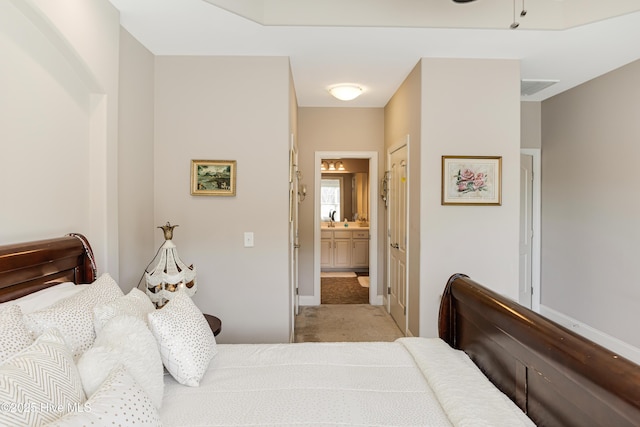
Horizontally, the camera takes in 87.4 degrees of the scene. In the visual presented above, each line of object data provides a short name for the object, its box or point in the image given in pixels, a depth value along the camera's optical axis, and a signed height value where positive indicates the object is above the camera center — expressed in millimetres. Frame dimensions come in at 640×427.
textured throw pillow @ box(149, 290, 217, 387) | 1354 -560
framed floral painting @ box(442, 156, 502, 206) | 2926 +259
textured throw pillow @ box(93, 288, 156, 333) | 1296 -423
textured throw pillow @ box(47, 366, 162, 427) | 809 -514
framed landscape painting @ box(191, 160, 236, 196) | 2816 +259
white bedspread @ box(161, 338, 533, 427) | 1141 -715
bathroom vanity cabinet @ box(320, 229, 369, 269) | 6730 -800
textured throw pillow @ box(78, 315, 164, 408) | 1035 -495
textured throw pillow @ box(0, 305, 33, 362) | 997 -396
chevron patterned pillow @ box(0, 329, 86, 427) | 790 -463
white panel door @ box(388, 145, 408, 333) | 3488 -303
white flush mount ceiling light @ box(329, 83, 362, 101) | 3506 +1253
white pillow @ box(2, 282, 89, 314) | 1315 -371
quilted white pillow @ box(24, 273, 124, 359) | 1183 -410
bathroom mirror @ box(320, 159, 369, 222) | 7395 +297
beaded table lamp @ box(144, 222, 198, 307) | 2248 -467
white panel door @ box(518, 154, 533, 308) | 4031 -199
